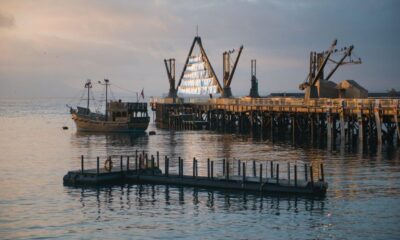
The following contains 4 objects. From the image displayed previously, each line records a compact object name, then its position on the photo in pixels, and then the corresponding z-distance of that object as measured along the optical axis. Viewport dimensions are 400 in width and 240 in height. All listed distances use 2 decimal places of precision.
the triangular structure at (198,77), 131.38
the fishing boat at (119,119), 103.81
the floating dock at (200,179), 41.91
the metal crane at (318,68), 90.81
